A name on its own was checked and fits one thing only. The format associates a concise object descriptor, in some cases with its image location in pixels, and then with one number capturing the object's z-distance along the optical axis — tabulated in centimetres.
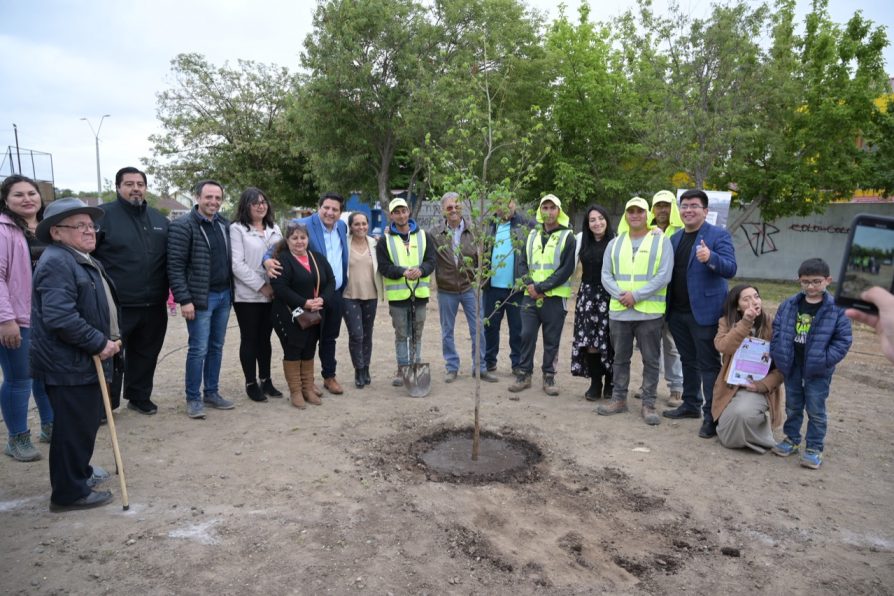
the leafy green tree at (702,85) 1355
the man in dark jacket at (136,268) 521
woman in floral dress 612
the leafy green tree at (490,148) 453
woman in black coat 581
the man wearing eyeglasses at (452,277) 673
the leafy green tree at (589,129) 1853
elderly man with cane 359
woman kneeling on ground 493
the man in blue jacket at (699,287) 530
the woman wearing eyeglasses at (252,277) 579
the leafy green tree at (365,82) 1466
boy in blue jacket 450
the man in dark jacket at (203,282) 538
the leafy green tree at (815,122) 1535
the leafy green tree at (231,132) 2319
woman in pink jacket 448
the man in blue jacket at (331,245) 625
